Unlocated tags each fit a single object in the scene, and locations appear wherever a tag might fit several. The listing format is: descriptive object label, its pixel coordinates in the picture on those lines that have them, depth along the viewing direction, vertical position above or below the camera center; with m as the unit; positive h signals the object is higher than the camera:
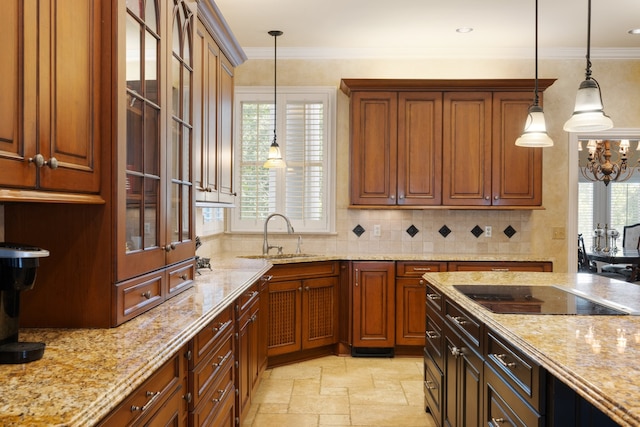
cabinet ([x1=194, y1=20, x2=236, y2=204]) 3.17 +0.56
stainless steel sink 4.81 -0.42
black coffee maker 1.41 -0.23
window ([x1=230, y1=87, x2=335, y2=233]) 5.18 +0.49
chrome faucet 4.79 -0.27
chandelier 7.82 +0.77
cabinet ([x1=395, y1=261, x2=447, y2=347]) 4.68 -0.79
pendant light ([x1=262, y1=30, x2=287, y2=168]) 4.46 +0.43
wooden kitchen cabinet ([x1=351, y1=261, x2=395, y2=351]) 4.66 -0.81
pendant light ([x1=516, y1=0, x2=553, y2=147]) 2.89 +0.43
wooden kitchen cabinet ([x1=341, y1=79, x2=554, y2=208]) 4.85 +0.54
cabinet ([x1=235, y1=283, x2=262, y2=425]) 2.84 -0.79
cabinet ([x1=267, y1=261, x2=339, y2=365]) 4.27 -0.81
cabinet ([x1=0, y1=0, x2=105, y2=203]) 1.31 +0.29
